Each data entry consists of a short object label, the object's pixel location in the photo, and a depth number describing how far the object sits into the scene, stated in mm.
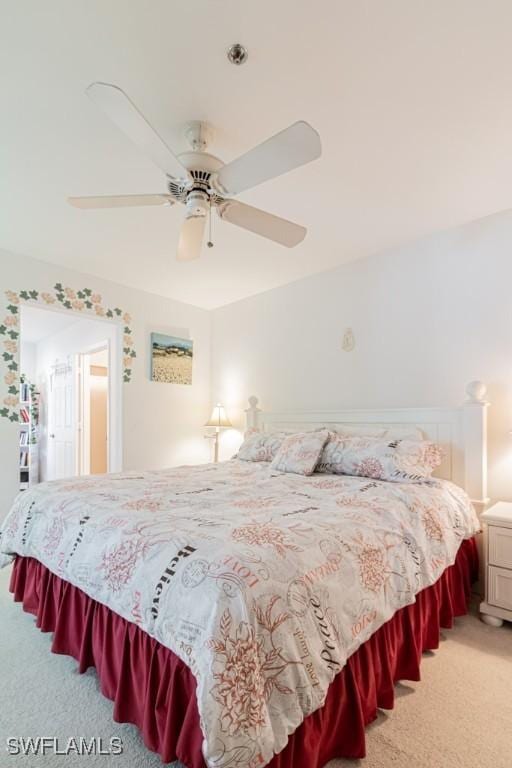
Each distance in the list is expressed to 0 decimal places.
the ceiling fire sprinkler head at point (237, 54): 1455
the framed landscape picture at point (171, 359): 4207
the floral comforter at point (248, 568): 931
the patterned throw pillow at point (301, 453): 2637
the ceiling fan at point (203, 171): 1401
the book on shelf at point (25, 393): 6062
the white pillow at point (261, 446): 3178
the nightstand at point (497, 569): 2035
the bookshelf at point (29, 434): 6082
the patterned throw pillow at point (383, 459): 2338
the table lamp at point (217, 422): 4320
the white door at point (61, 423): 5410
